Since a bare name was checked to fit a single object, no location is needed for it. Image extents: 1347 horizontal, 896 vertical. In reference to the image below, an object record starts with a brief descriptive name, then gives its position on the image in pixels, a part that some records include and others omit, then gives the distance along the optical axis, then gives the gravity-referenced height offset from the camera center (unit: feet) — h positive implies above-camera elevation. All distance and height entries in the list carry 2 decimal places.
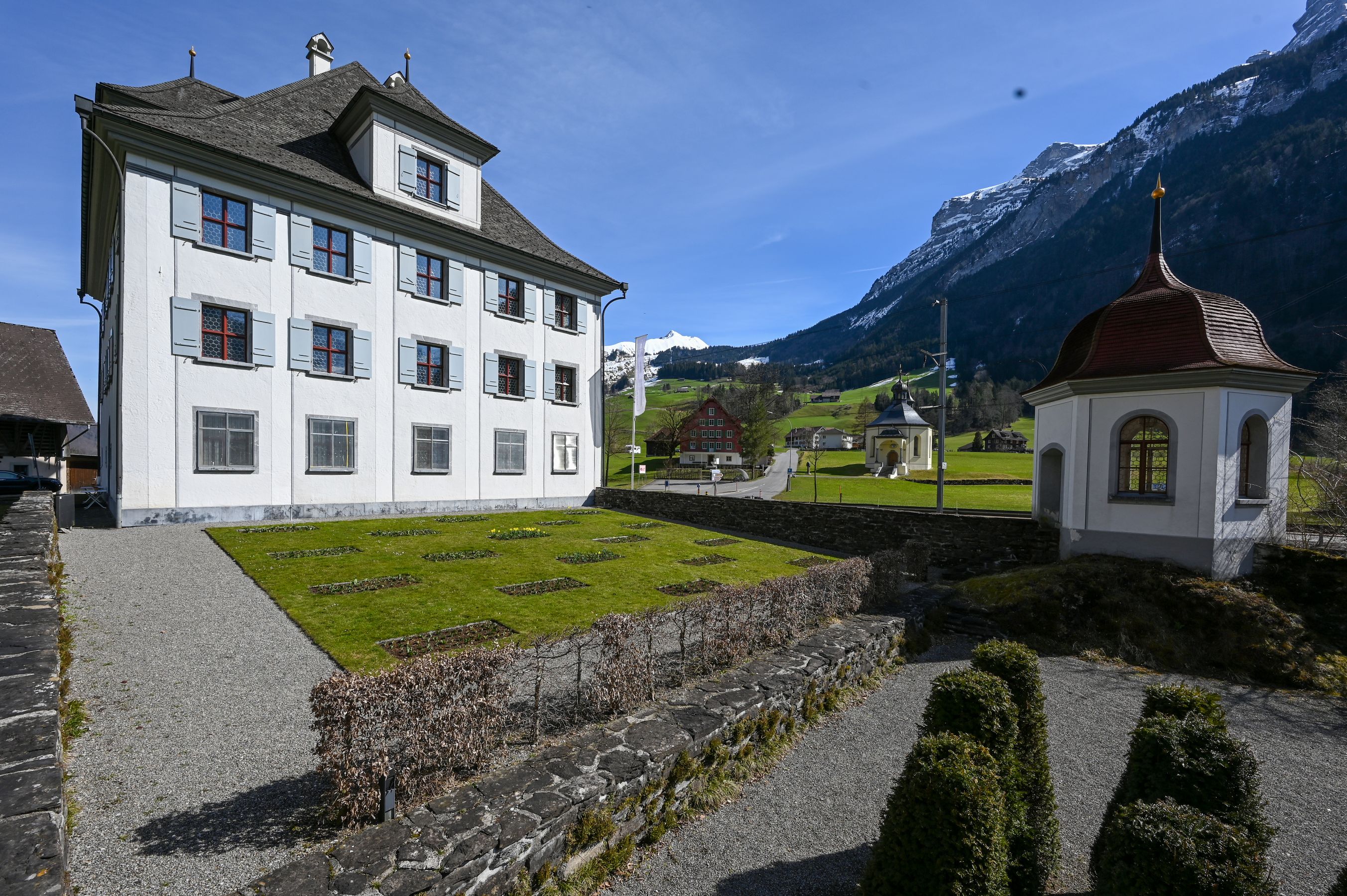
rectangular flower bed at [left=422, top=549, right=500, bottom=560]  47.21 -10.09
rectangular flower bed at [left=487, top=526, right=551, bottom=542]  58.67 -10.24
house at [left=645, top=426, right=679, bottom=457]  276.21 -1.72
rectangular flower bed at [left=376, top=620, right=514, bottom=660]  25.80 -9.74
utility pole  71.26 +10.82
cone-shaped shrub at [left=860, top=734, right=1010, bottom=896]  11.87 -8.22
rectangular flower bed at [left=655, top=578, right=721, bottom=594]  39.91 -10.52
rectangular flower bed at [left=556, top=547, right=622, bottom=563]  49.26 -10.42
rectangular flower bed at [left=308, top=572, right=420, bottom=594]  35.55 -9.70
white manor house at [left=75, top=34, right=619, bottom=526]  57.16 +15.09
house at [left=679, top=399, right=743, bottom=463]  277.44 +3.90
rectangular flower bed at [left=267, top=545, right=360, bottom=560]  44.34 -9.57
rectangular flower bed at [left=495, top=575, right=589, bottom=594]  38.24 -10.21
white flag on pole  106.42 +10.87
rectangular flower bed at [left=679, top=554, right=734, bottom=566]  51.19 -10.94
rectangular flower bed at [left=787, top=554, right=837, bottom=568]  53.83 -11.42
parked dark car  81.10 -8.16
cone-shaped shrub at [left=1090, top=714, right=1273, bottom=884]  12.92 -7.56
